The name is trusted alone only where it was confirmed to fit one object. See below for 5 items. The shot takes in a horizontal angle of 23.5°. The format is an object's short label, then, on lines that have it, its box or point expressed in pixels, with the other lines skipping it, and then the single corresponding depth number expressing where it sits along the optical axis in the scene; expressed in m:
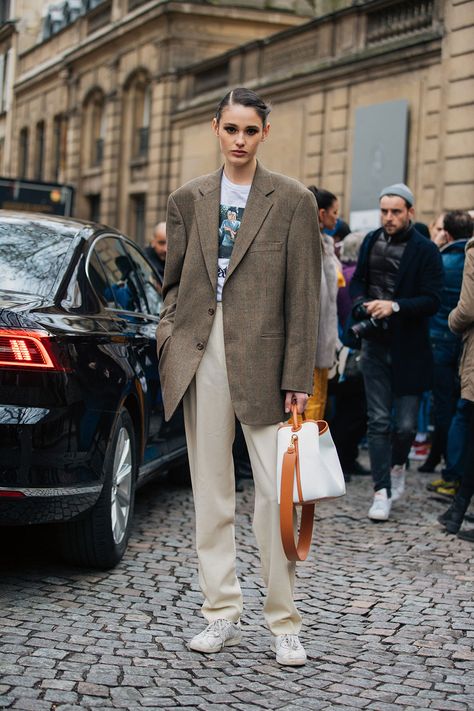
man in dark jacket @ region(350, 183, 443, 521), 6.95
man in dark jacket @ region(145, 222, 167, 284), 10.17
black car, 4.57
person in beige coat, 6.43
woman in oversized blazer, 4.07
